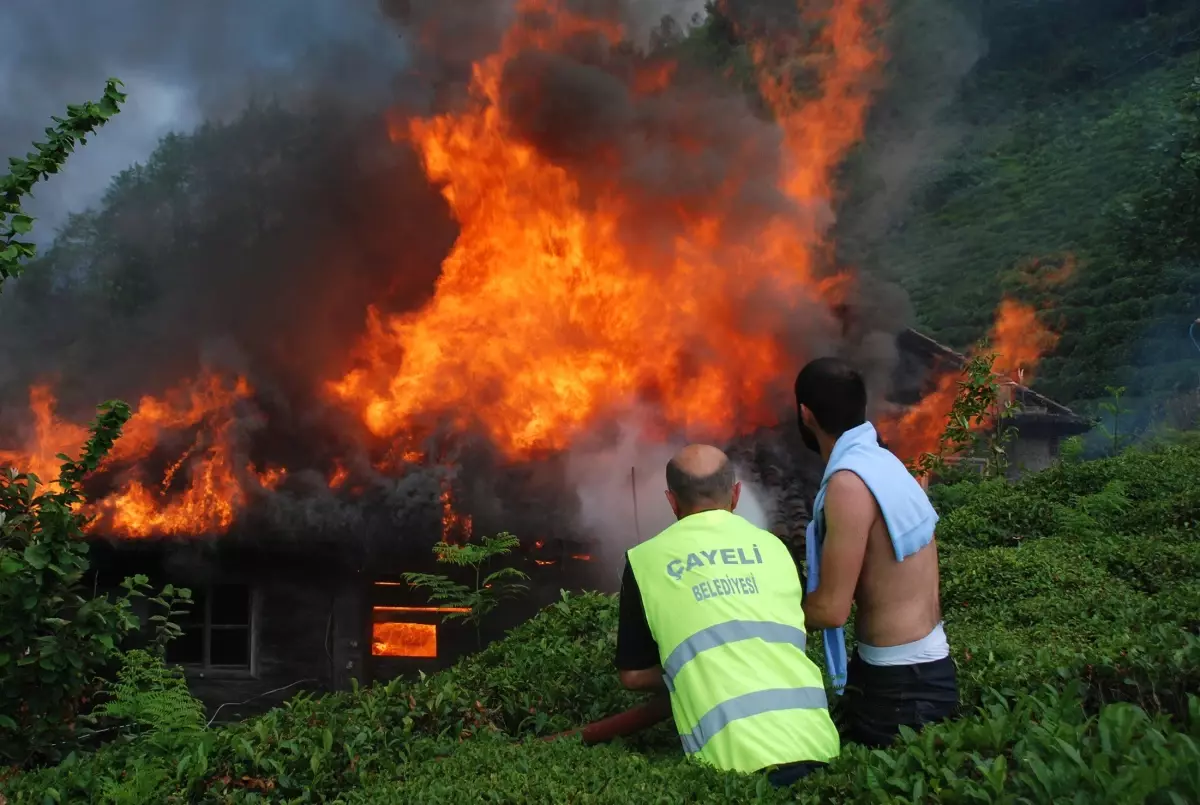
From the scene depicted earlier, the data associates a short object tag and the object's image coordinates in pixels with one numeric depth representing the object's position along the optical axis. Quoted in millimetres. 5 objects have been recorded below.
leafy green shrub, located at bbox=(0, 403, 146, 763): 4895
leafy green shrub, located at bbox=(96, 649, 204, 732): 4965
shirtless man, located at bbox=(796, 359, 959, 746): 3293
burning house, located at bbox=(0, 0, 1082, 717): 10711
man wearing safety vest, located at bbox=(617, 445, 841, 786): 3045
